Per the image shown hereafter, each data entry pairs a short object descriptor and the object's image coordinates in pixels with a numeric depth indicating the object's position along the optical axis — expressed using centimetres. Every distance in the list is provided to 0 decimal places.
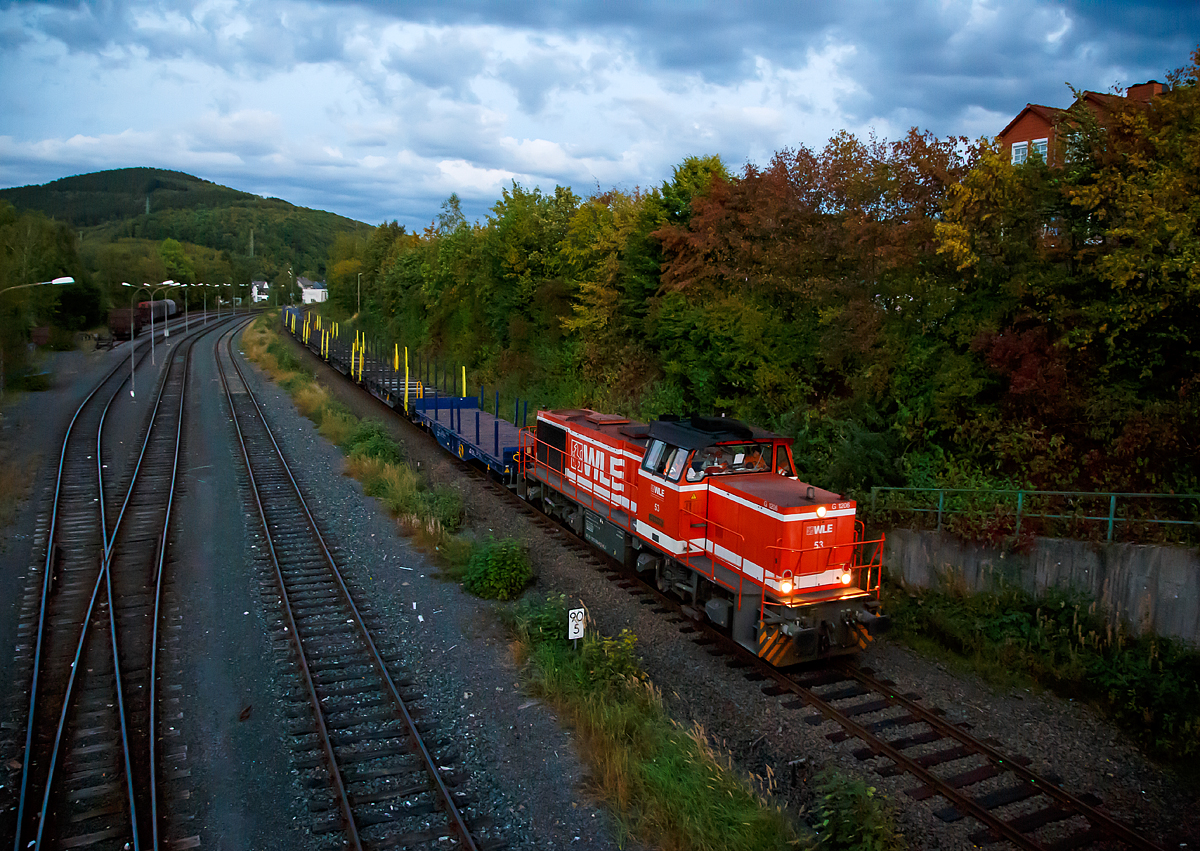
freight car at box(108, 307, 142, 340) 5731
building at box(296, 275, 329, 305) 12925
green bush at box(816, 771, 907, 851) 670
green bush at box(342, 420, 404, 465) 2188
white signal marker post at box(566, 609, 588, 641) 1021
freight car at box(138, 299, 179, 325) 6494
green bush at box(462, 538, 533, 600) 1295
